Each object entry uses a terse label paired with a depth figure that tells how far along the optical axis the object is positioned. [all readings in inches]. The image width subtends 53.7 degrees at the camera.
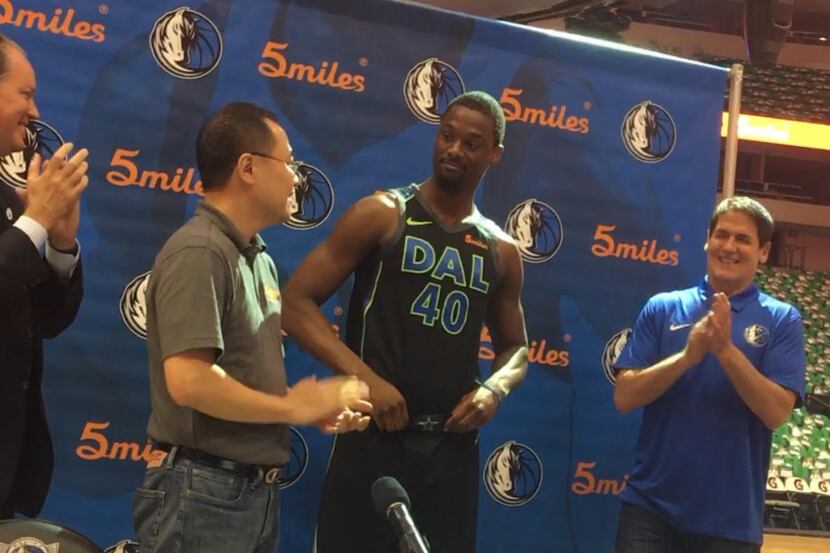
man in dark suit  70.1
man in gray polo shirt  65.2
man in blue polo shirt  99.8
